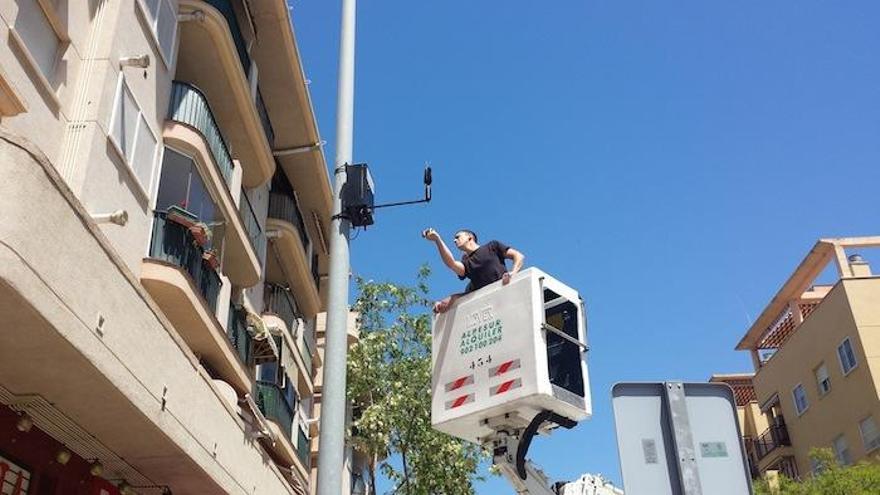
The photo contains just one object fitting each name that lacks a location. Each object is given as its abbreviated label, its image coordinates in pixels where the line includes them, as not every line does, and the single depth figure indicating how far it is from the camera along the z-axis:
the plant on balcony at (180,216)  13.91
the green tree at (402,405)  20.77
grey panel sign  4.48
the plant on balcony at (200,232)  14.38
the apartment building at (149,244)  7.20
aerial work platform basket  6.20
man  7.18
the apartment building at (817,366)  34.12
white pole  6.71
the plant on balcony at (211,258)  15.55
